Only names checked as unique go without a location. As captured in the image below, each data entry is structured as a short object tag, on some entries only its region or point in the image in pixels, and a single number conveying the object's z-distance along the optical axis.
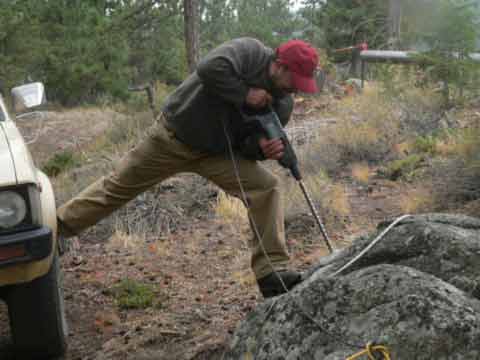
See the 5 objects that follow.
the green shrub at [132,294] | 4.84
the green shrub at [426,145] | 7.57
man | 3.87
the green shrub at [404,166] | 7.29
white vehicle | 3.30
